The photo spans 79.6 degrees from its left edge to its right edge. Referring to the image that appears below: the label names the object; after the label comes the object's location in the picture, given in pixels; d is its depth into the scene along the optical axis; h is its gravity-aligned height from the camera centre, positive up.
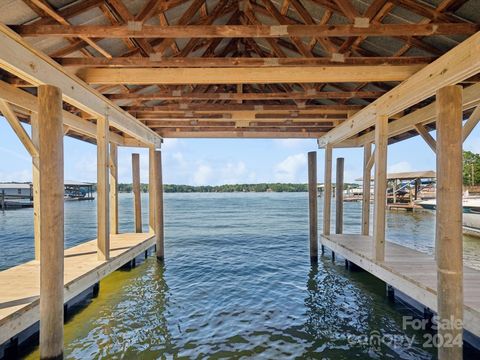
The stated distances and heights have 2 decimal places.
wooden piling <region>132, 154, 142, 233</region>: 10.74 -0.54
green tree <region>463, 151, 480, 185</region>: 39.24 +0.64
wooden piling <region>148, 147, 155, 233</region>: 9.91 -0.36
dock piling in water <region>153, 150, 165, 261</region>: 9.10 -0.86
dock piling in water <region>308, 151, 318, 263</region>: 8.87 -0.66
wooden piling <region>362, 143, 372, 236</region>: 9.60 -0.56
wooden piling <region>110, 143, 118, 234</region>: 9.65 -0.34
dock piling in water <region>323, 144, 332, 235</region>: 9.80 -0.10
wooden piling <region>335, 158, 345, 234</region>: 10.61 -0.71
